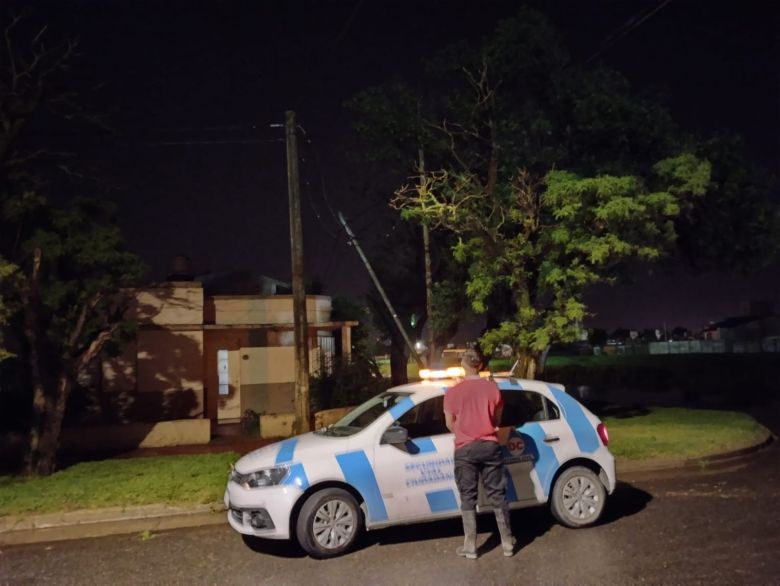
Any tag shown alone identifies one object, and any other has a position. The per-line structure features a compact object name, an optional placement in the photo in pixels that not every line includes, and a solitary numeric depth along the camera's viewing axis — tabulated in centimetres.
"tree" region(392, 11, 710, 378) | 1308
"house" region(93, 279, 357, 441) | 1666
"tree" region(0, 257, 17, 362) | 981
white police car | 634
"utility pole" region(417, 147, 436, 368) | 1514
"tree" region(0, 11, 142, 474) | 1055
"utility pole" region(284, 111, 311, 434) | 1279
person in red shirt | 601
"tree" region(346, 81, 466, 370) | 1478
